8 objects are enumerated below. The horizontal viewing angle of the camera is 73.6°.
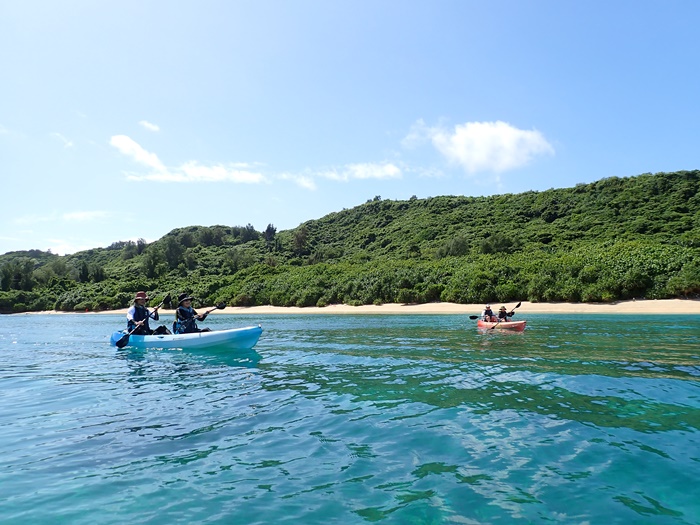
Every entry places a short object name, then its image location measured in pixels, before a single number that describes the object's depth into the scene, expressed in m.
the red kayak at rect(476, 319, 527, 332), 22.02
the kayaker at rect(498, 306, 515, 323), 23.44
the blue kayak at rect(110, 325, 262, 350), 17.00
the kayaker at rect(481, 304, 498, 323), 23.89
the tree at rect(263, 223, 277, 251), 119.50
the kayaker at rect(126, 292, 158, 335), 19.27
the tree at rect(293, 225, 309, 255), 102.69
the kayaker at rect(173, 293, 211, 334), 18.28
